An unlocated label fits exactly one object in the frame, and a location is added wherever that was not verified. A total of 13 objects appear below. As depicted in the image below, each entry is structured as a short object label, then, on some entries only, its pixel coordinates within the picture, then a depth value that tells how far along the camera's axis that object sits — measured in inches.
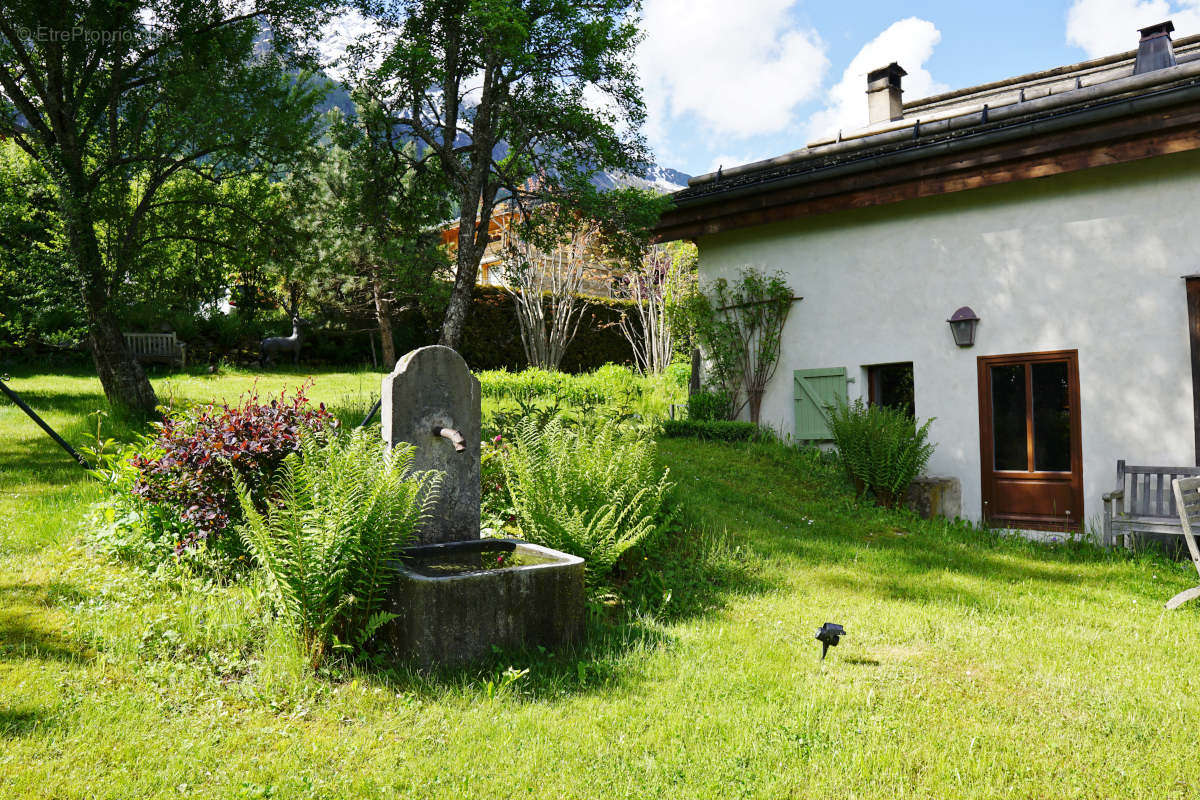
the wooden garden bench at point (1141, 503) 284.0
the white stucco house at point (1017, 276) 321.4
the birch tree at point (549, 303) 764.0
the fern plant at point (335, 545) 148.9
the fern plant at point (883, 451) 351.9
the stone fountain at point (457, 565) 152.6
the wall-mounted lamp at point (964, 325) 370.0
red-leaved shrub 193.9
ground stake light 162.1
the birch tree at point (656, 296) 759.7
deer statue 734.5
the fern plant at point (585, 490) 201.0
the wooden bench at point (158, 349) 665.0
